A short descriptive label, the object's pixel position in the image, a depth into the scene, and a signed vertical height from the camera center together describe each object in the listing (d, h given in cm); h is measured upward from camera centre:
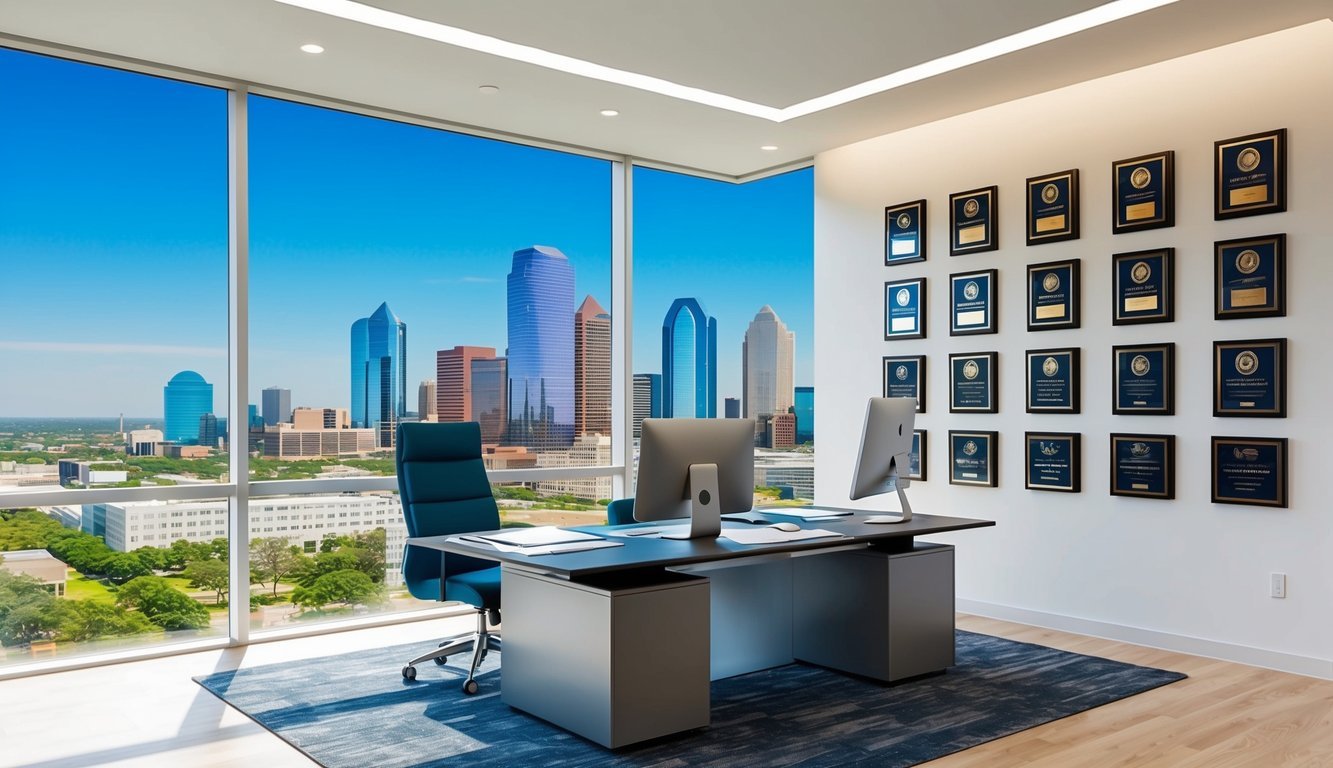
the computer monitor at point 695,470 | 392 -35
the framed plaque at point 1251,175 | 464 +97
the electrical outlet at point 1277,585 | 466 -95
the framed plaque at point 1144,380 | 503 +1
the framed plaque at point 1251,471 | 464 -43
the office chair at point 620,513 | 499 -65
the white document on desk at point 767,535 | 397 -62
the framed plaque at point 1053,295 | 545 +48
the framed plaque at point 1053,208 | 546 +96
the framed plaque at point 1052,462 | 543 -44
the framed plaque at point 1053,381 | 544 +0
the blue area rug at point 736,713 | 355 -132
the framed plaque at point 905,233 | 626 +94
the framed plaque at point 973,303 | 585 +47
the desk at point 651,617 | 354 -92
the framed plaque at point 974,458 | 584 -45
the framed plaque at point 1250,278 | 463 +49
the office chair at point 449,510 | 443 -61
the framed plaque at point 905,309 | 624 +46
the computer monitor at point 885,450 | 451 -31
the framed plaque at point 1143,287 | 504 +48
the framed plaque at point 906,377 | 623 +3
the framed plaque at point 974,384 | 584 -1
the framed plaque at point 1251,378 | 463 +1
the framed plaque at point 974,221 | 586 +95
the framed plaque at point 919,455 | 625 -46
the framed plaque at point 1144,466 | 502 -43
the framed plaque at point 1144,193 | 505 +97
